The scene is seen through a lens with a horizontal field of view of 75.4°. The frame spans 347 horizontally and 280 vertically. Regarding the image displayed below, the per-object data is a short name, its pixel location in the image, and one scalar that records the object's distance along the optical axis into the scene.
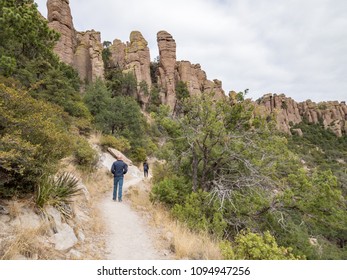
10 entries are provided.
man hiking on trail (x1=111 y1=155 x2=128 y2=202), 9.04
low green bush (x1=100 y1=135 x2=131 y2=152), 18.80
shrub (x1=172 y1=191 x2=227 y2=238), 6.57
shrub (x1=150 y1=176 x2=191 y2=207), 8.33
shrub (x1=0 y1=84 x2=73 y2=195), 4.09
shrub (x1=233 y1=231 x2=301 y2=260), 4.49
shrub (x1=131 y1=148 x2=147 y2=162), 22.37
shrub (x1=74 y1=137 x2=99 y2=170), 12.50
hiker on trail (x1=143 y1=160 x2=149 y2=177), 17.30
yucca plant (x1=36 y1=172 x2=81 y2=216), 4.71
